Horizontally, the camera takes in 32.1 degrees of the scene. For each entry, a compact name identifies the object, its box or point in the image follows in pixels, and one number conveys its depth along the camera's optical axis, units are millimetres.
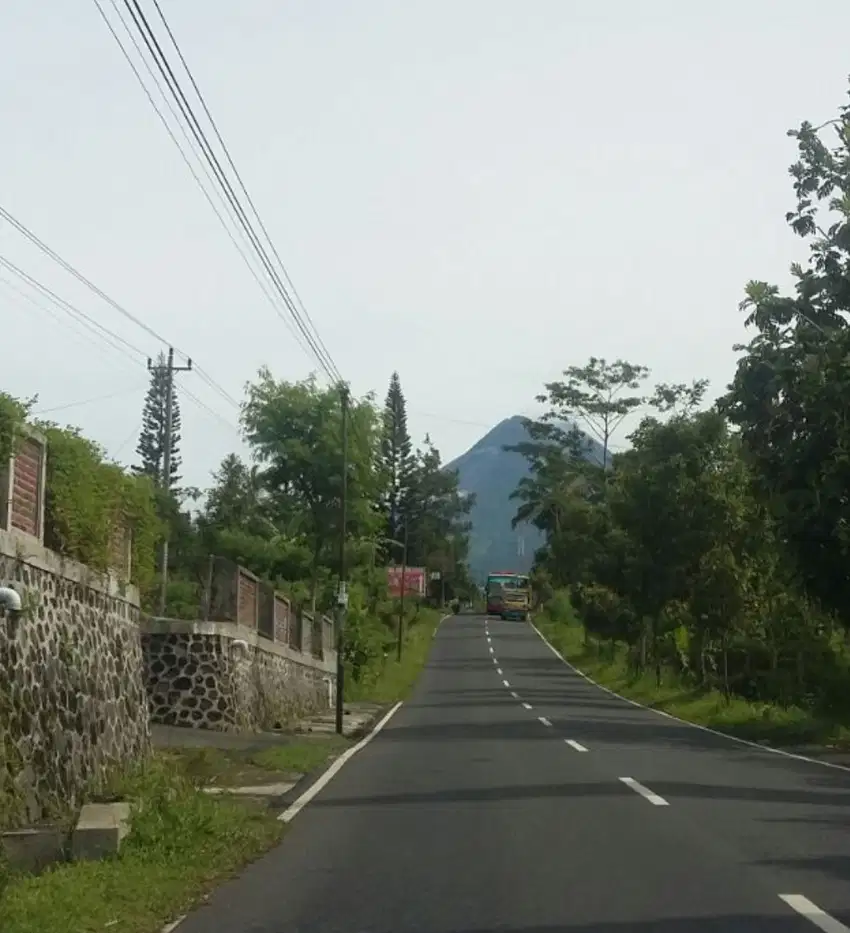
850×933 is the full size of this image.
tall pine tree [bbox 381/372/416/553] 127125
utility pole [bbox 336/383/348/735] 31188
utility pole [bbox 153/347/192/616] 53000
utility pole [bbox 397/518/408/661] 68162
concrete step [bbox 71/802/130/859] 11531
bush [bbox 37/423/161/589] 15750
